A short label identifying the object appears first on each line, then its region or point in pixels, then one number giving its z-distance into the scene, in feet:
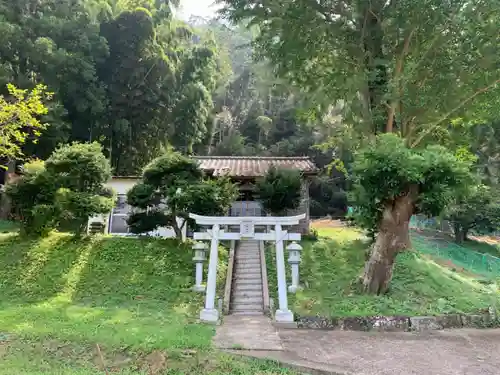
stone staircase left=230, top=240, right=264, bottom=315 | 30.50
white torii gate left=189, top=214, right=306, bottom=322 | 28.53
